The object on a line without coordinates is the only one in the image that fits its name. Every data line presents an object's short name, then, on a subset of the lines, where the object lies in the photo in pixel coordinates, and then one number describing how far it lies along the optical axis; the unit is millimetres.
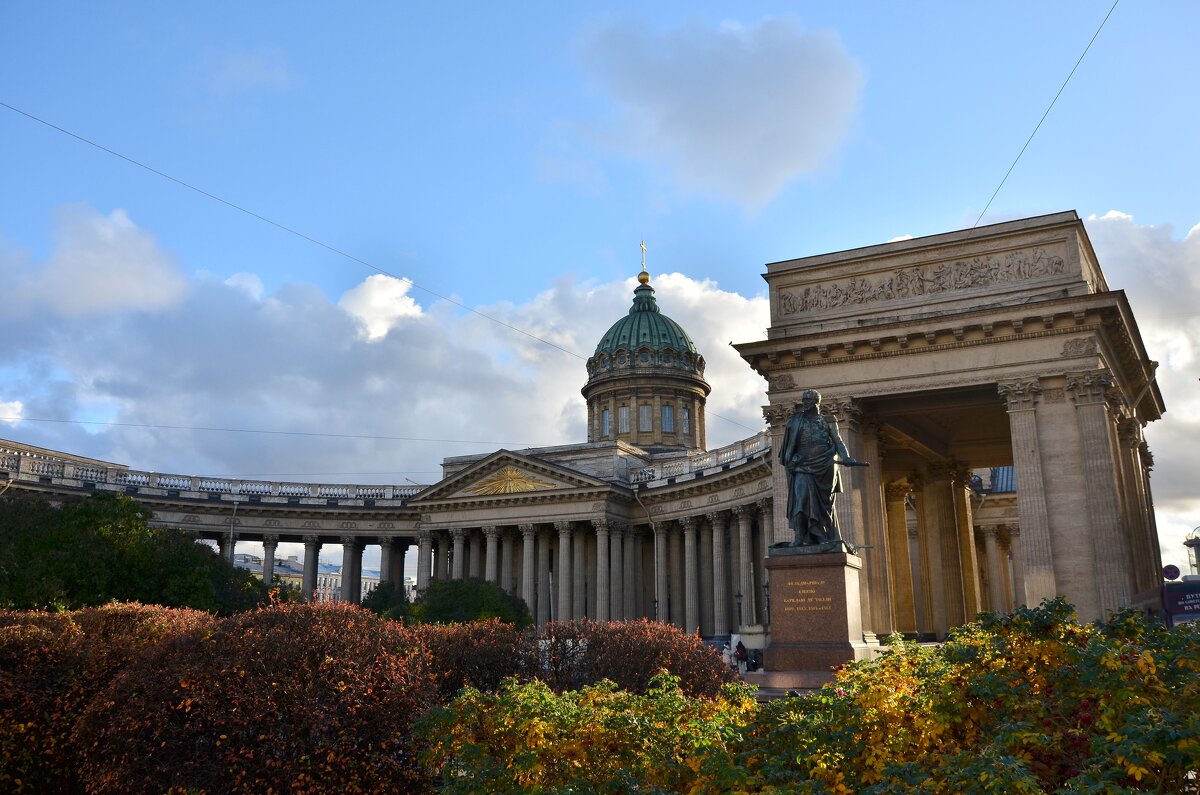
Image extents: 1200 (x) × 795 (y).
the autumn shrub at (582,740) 8547
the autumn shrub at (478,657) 17453
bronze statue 20891
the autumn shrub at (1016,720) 6719
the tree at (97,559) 33719
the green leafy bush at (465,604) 50312
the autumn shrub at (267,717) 12609
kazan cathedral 30719
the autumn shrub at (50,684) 15828
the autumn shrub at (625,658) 17484
